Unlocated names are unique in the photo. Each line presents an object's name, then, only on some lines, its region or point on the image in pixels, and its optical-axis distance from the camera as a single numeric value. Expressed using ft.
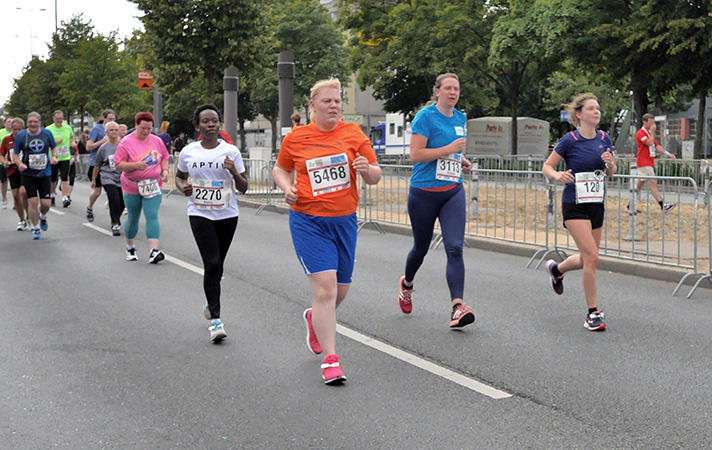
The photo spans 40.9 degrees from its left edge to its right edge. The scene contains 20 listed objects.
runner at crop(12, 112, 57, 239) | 45.06
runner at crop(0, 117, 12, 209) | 68.13
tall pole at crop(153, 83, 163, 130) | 98.94
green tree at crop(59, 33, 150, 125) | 152.05
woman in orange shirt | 18.86
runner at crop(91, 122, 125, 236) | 45.34
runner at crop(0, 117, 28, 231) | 49.42
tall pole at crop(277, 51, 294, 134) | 72.08
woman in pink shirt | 37.32
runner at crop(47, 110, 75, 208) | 58.80
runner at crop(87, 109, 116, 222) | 52.54
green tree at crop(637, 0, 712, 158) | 84.58
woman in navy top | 24.00
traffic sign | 93.20
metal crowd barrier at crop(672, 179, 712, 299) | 29.81
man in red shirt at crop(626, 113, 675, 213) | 57.93
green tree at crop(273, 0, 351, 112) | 203.62
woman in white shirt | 23.36
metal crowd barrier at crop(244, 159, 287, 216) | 67.26
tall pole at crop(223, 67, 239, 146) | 84.17
